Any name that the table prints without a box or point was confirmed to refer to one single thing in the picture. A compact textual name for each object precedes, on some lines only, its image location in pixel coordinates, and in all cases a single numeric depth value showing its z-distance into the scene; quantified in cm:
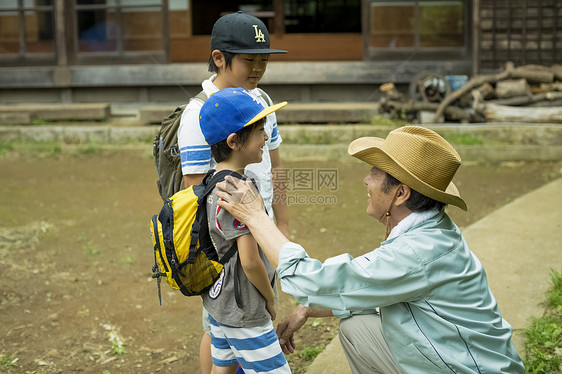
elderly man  191
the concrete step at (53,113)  877
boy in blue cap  207
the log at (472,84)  784
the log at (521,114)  776
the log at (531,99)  788
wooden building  845
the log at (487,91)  806
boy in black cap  249
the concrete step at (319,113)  826
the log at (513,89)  800
